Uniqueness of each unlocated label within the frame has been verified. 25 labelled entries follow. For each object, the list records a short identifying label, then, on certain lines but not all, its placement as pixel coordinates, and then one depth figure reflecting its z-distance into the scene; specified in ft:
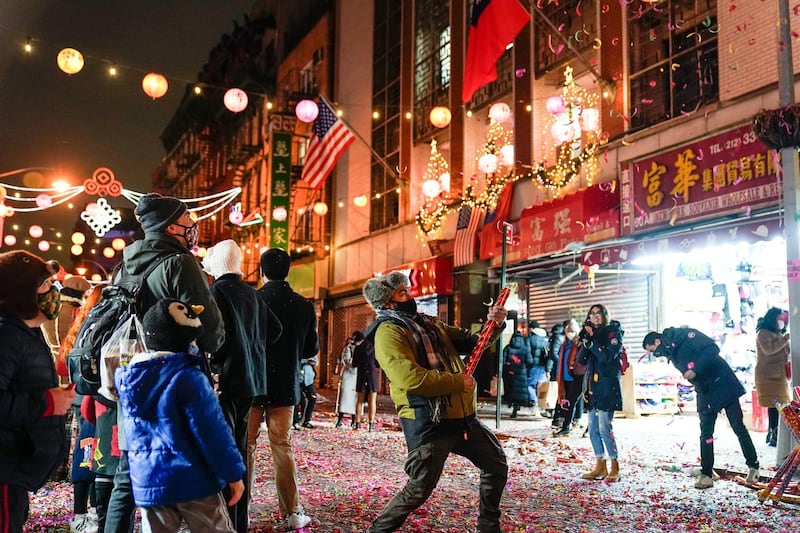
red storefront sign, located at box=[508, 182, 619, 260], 47.39
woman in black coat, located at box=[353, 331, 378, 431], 45.57
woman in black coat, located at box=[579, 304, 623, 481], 27.45
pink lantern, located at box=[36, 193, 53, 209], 71.82
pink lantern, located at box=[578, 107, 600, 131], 49.60
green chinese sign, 95.50
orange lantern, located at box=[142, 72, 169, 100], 50.39
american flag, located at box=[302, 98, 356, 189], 68.39
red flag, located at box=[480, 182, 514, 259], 59.06
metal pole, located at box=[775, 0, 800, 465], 27.53
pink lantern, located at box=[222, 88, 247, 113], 57.77
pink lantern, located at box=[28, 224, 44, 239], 100.12
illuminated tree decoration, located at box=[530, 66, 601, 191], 49.60
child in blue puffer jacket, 10.88
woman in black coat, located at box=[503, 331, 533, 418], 51.31
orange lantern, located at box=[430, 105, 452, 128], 61.82
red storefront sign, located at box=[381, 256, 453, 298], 67.97
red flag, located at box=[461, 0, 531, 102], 47.70
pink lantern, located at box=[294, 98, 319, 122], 66.08
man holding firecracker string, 15.15
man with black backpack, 13.08
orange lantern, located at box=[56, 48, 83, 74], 44.98
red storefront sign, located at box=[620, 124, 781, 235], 36.45
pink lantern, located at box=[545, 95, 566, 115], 49.52
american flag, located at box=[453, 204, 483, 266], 62.80
